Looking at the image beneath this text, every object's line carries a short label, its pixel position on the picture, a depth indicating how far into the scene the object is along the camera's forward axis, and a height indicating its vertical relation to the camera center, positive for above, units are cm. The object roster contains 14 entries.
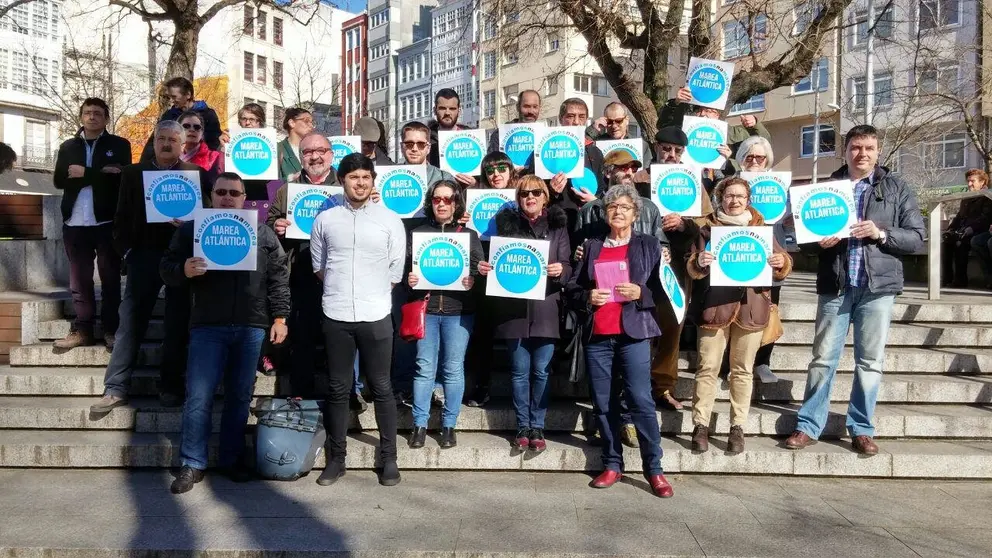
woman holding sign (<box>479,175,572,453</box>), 641 -38
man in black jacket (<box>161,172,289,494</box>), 608 -44
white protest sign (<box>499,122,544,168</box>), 773 +114
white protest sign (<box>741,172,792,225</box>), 682 +60
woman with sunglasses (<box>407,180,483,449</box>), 648 -52
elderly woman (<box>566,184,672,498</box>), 598 -41
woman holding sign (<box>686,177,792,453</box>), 636 -42
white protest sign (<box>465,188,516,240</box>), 681 +49
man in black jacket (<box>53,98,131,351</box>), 766 +59
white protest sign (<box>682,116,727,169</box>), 766 +116
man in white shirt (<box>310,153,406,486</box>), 595 -14
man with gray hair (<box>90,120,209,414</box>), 689 +0
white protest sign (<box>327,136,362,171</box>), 773 +111
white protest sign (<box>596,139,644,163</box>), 730 +107
